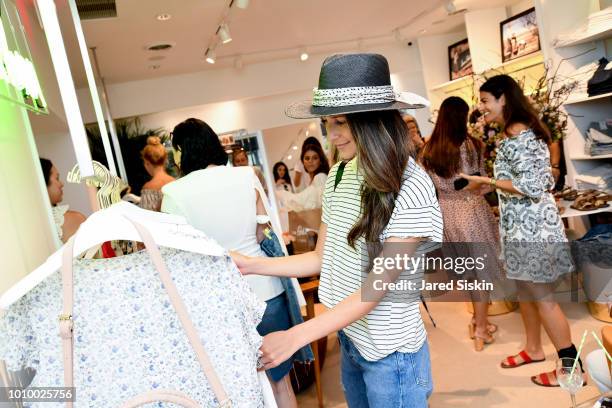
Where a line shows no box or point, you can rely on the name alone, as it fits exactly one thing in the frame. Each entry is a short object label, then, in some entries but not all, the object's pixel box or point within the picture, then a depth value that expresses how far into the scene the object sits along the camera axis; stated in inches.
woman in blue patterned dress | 102.8
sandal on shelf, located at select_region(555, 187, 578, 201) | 148.6
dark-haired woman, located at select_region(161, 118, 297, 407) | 83.8
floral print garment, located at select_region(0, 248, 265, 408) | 37.7
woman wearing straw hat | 51.3
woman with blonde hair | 141.8
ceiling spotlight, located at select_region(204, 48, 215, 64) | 214.4
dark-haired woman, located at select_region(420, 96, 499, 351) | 127.8
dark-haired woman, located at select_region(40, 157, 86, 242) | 88.6
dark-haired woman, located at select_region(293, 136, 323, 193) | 241.3
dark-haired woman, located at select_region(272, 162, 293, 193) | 263.3
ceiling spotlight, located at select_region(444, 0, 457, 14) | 209.3
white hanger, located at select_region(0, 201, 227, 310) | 35.7
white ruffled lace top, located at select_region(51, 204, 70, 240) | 86.5
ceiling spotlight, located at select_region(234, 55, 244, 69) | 248.7
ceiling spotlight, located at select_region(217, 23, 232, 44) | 176.2
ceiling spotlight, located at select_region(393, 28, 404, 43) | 259.4
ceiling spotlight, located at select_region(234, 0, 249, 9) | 146.8
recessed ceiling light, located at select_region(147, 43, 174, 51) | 194.5
